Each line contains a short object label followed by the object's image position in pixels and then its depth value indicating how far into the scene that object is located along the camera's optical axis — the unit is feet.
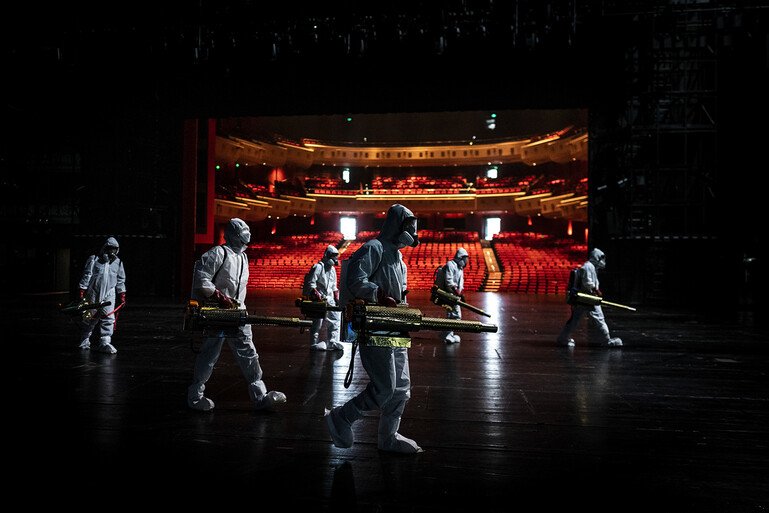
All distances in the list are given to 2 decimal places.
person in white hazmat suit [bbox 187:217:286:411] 14.11
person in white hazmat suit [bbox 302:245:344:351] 25.09
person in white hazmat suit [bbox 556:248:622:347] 26.45
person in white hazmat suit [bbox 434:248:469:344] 29.60
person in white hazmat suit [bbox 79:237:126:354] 24.08
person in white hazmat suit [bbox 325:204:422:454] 10.68
